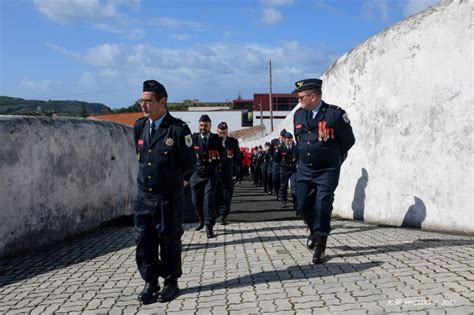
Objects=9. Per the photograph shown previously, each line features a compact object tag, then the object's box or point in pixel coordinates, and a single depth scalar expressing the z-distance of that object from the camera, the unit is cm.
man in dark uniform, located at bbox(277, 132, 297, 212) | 1200
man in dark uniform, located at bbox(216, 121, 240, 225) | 820
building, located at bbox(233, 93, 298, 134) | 7100
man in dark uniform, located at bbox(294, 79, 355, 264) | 512
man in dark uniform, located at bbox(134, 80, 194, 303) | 412
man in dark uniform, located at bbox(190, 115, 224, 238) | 771
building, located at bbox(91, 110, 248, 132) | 5966
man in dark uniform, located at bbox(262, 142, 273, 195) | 1652
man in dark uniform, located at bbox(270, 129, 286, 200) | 1271
